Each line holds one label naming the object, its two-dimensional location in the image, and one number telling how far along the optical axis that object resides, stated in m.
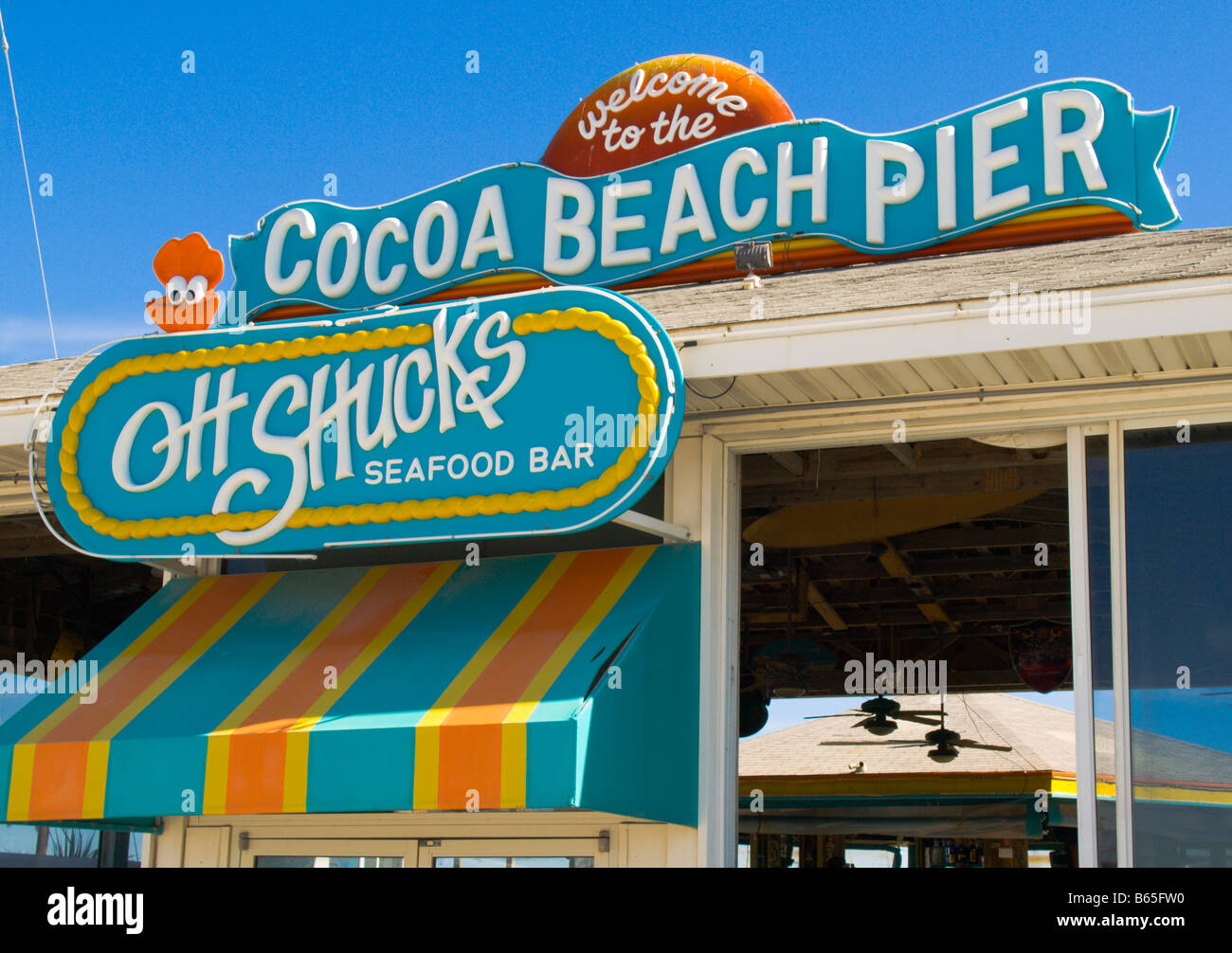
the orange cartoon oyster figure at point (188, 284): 6.84
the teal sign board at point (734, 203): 7.35
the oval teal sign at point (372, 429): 5.69
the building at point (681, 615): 5.40
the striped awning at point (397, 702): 5.41
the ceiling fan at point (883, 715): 12.70
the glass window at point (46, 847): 8.35
